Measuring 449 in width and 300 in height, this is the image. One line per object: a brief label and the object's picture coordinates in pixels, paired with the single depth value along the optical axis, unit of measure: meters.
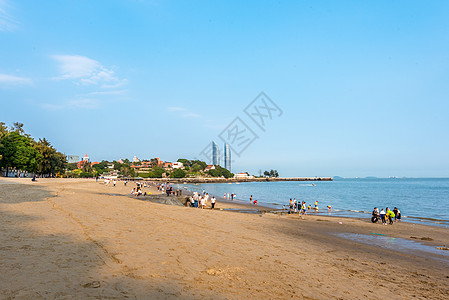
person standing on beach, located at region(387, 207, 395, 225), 23.91
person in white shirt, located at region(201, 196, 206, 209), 30.96
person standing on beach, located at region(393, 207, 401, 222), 25.68
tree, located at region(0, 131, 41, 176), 59.11
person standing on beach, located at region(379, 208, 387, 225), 24.11
